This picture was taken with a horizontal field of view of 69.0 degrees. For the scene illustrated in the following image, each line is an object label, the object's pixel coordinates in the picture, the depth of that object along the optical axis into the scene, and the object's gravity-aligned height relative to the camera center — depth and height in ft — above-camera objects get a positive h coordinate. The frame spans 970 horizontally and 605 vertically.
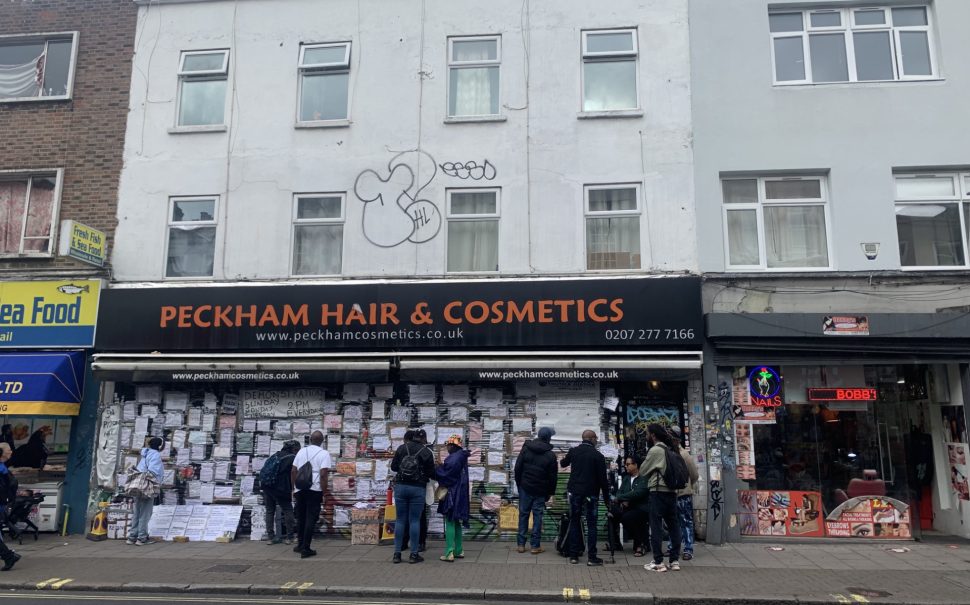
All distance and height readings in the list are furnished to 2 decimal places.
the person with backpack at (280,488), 34.53 -2.73
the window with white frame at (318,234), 39.45 +10.92
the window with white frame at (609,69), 39.22 +20.01
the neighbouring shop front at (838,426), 34.35 +0.33
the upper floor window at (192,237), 40.19 +10.96
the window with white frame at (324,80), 40.86 +20.16
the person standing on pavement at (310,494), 31.78 -2.80
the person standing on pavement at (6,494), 29.30 -2.67
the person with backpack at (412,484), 30.19 -2.22
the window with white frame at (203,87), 41.70 +20.19
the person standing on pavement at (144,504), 35.22 -3.57
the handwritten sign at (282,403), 37.70 +1.51
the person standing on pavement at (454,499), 30.71 -2.89
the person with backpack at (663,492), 28.17 -2.36
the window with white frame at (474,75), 39.91 +19.99
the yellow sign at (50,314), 39.14 +6.43
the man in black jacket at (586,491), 29.99 -2.47
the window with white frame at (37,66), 42.93 +22.12
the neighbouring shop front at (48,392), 37.24 +2.06
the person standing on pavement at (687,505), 30.61 -3.22
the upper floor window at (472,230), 38.32 +10.89
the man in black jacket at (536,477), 31.19 -1.95
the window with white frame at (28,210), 41.52 +12.91
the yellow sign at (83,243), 36.47 +9.92
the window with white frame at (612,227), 37.47 +10.83
